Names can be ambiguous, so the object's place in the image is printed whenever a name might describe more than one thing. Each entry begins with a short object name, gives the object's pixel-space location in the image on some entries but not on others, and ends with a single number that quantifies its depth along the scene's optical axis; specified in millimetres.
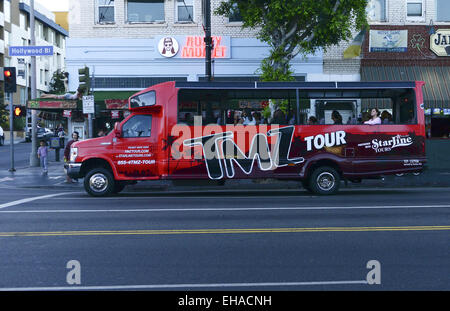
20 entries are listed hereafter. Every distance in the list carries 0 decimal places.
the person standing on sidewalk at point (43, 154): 21203
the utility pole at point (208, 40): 17438
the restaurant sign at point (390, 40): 25812
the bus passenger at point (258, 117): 14953
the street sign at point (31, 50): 21469
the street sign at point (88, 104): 18922
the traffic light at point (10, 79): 22859
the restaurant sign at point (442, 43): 25812
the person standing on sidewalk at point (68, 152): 18750
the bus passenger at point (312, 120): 14984
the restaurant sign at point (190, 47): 26109
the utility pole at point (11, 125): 22534
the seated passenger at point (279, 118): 14945
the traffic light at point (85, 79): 19000
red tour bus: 14648
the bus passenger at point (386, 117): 15203
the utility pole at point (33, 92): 24438
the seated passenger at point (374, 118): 15023
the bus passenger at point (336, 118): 14961
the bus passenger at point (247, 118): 14898
